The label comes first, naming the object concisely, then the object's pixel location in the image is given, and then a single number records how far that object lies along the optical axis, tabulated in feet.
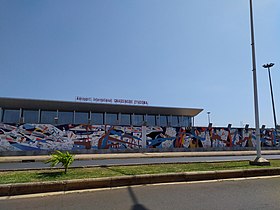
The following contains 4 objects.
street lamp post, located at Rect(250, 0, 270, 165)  36.65
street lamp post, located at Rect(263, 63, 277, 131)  115.44
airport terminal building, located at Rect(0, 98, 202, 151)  83.30
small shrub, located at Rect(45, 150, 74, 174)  27.14
